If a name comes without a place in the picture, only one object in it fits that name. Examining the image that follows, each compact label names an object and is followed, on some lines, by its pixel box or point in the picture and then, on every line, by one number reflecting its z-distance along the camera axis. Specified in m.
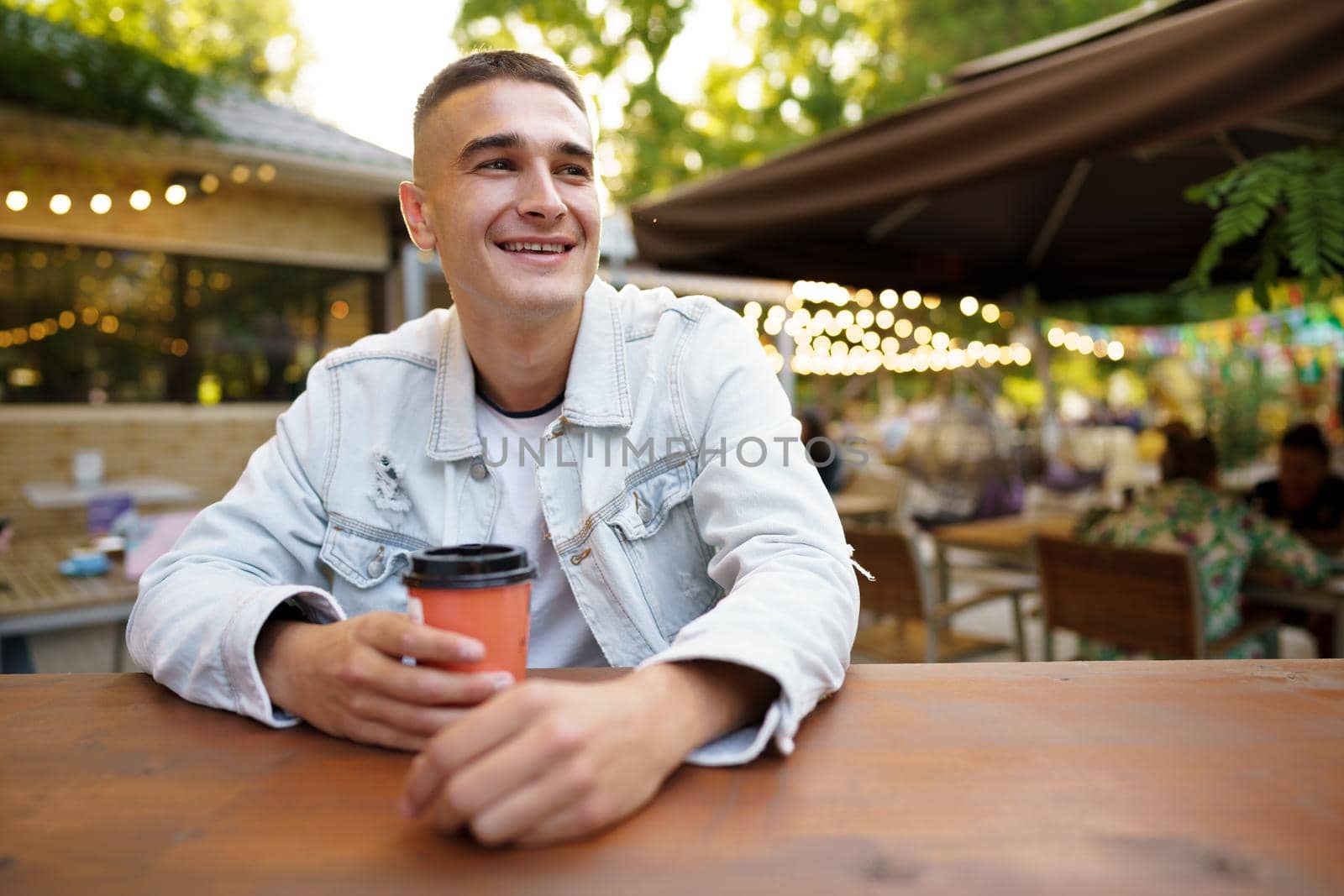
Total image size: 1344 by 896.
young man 1.07
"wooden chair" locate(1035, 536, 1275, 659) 2.92
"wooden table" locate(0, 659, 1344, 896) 0.65
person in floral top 3.09
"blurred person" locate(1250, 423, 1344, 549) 4.26
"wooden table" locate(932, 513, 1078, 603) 4.24
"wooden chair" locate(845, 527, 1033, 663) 3.38
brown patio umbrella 1.86
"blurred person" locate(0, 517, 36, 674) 3.00
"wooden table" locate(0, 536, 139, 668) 2.53
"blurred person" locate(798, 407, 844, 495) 5.29
